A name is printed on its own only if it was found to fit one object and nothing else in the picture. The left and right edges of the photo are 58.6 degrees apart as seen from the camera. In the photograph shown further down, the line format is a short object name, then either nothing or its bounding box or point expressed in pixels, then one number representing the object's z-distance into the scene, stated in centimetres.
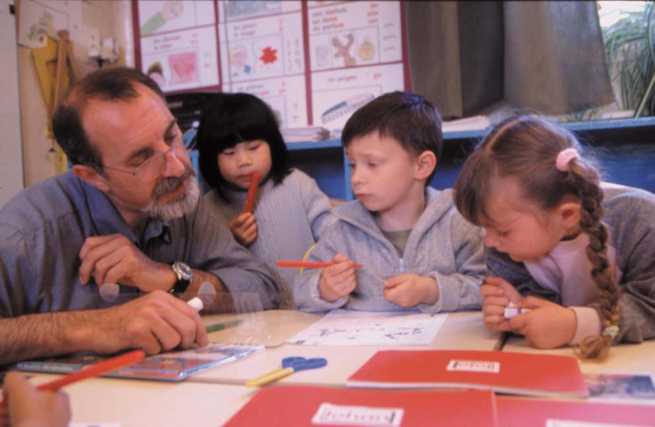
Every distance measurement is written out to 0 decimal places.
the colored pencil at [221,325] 101
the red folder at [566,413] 56
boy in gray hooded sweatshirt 127
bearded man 95
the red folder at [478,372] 66
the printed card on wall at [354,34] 222
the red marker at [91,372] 50
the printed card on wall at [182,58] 150
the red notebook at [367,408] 58
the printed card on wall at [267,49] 216
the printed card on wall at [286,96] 233
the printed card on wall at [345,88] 224
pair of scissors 75
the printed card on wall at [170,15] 128
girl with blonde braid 88
